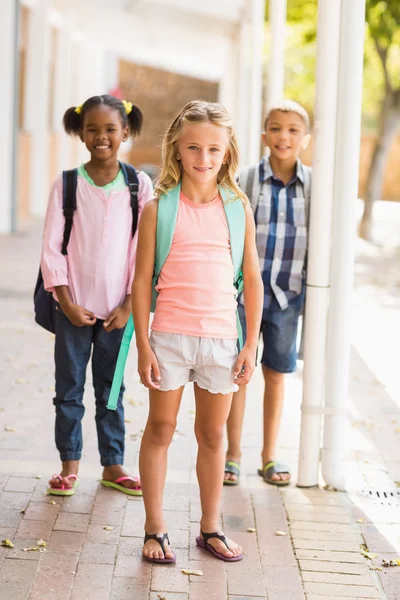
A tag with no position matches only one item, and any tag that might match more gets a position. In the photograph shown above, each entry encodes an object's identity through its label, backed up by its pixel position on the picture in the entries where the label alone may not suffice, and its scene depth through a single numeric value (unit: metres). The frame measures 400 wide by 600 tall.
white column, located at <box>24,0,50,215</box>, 27.39
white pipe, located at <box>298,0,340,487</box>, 7.01
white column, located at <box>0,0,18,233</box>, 22.23
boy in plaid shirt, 7.01
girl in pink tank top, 5.54
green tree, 25.23
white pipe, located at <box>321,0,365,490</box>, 6.99
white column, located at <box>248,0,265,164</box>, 19.02
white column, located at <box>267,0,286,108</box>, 13.53
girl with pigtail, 6.50
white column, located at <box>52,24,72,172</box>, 32.39
